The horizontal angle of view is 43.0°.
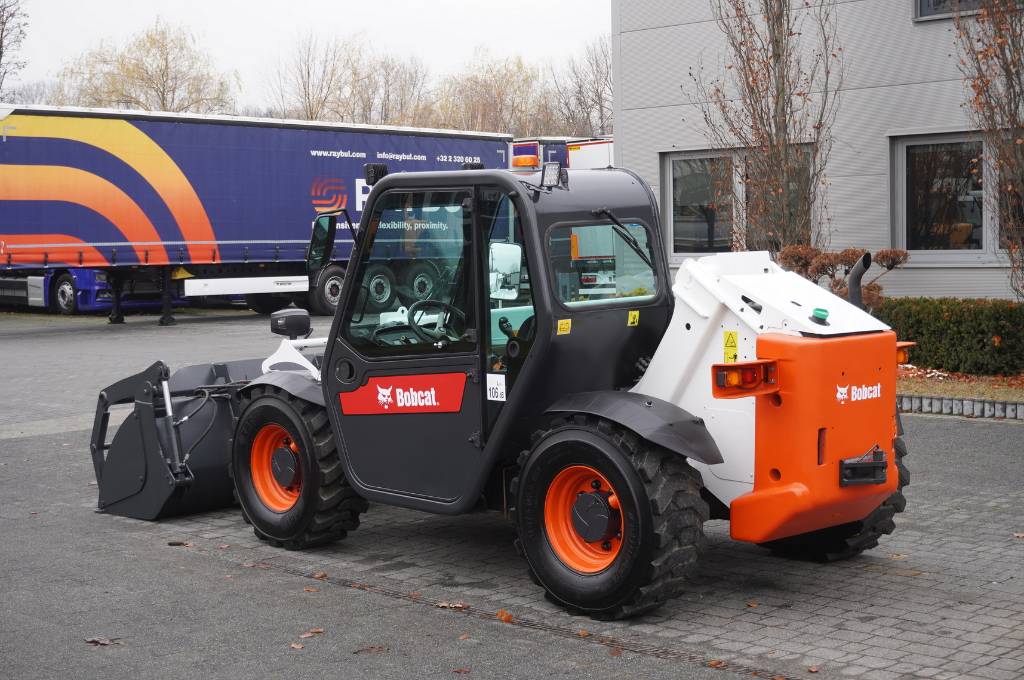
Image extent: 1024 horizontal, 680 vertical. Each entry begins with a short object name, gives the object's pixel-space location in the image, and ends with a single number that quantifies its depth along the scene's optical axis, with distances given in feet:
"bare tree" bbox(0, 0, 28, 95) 141.91
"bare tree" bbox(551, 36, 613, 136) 209.87
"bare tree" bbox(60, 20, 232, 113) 176.86
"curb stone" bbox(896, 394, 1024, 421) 38.40
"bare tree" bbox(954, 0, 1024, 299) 42.96
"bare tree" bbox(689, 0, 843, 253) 51.90
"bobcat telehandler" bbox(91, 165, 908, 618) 19.65
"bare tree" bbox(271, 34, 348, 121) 202.80
